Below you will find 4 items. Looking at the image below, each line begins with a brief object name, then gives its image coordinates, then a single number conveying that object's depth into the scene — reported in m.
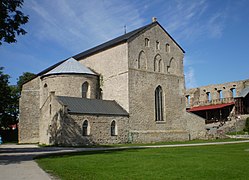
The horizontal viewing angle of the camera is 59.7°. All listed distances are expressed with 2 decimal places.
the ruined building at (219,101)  37.79
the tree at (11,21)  11.95
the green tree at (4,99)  34.71
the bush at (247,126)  31.81
